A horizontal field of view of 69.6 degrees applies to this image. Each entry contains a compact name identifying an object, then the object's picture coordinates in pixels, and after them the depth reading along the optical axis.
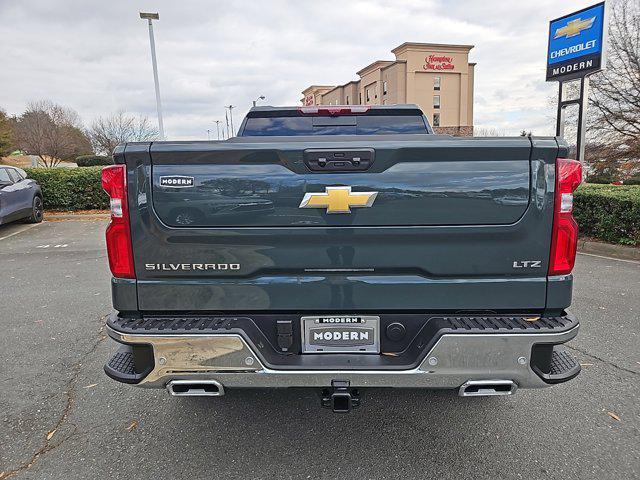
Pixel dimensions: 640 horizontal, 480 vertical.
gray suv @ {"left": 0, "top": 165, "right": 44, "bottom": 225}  11.38
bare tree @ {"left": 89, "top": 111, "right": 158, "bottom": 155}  36.66
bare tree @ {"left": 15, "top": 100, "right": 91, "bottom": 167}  36.50
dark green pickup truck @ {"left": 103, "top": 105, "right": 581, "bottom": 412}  2.27
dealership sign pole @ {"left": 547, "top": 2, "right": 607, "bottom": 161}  11.22
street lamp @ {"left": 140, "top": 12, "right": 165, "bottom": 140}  16.62
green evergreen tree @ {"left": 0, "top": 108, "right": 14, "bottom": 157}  39.91
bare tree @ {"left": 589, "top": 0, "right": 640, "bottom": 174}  21.16
